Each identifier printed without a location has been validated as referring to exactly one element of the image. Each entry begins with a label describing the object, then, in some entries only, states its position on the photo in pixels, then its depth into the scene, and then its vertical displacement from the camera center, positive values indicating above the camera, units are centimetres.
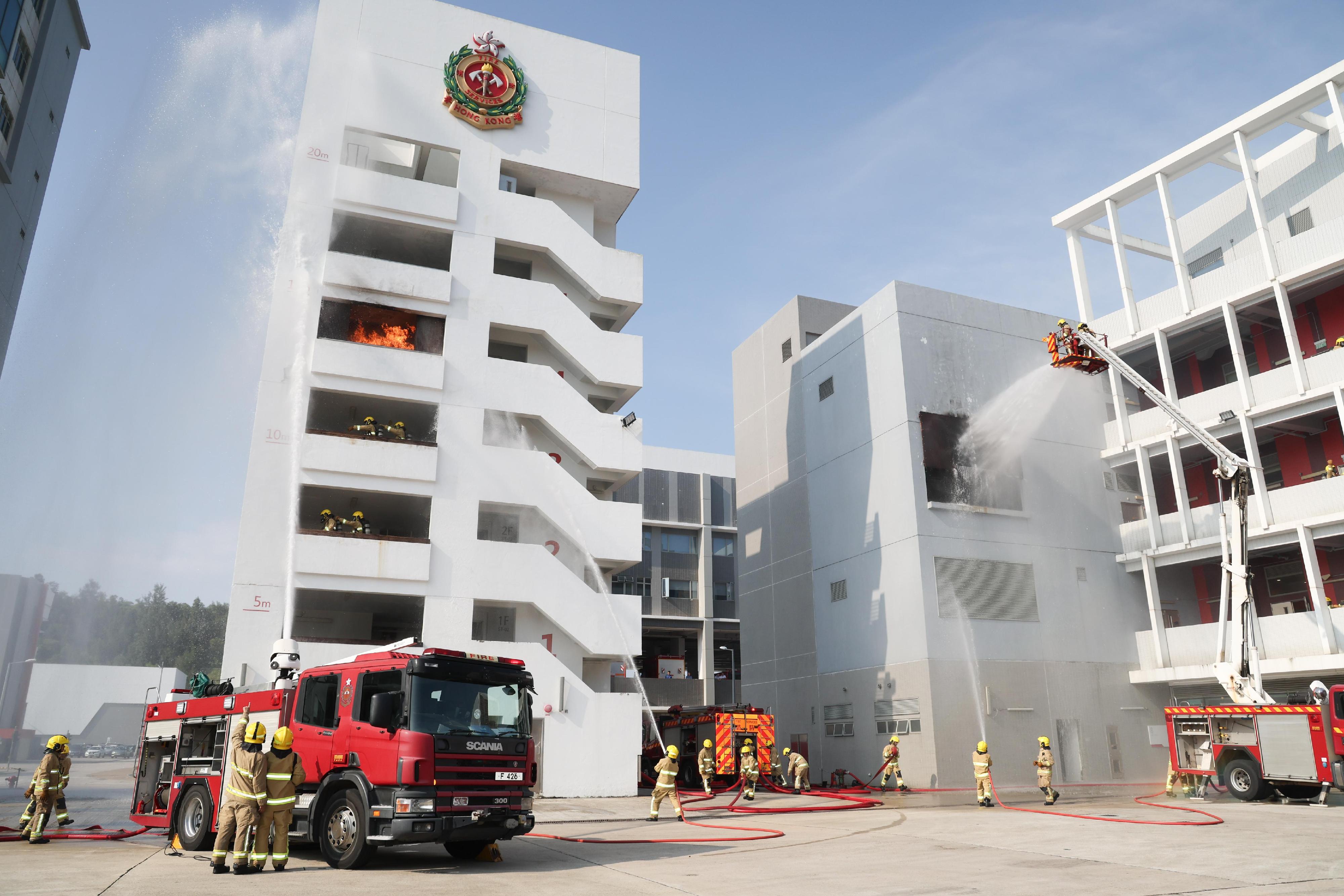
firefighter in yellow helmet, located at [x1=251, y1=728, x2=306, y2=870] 1146 -84
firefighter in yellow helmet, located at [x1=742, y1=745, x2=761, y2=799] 2489 -130
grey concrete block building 3020 +547
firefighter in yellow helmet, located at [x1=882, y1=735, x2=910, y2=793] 2720 -111
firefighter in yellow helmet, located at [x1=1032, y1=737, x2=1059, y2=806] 2284 -122
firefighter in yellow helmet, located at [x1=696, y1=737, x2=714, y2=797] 2659 -111
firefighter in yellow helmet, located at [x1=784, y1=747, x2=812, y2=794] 2688 -135
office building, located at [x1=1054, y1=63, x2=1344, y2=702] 2809 +1109
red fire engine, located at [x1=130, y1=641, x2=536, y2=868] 1138 -31
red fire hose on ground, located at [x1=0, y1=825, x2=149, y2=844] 1498 -175
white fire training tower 2791 +1143
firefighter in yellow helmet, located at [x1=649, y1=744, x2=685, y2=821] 1838 -105
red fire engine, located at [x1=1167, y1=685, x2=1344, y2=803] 2038 -64
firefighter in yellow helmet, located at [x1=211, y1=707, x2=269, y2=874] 1121 -85
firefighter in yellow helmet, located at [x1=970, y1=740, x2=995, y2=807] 2238 -126
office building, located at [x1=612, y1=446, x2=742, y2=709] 6053 +973
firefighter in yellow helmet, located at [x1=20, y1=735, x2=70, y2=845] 1448 -94
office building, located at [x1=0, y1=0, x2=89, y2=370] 4422 +3180
